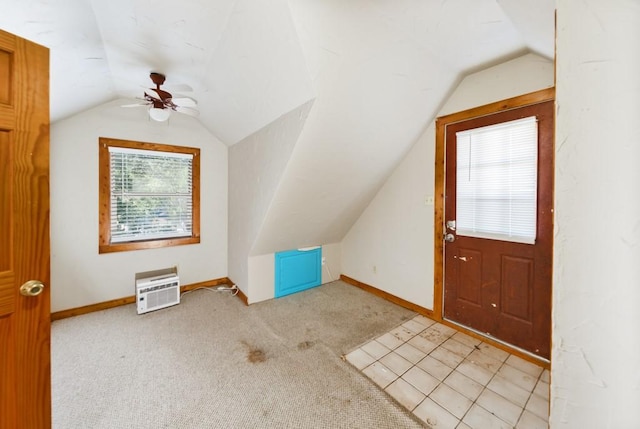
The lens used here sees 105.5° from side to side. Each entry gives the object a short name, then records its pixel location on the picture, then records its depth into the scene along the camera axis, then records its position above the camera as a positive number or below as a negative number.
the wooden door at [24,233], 0.94 -0.09
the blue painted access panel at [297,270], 3.27 -0.82
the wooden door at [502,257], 1.92 -0.40
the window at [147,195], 2.89 +0.21
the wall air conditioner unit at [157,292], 2.76 -0.94
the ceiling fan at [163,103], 2.08 +0.97
